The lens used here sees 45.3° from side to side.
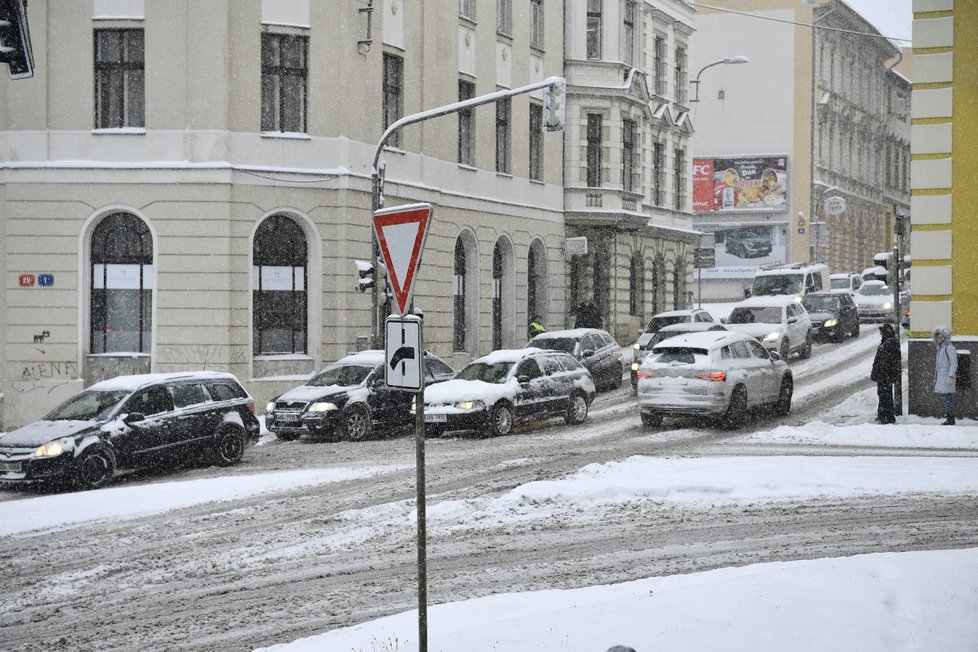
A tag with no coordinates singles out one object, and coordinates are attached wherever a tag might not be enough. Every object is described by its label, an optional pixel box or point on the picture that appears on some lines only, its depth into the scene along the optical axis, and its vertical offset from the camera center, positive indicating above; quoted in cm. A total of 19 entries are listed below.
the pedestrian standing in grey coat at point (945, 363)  1977 -111
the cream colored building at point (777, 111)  6197 +999
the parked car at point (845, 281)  4890 +67
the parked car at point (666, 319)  3052 -62
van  4194 +58
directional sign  714 -36
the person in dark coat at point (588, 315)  3444 -59
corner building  2506 +217
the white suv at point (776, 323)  3098 -73
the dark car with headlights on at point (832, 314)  3778 -56
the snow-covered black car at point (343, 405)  2092 -203
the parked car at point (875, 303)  4484 -23
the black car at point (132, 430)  1548 -196
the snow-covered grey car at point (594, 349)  2738 -128
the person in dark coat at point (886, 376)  2073 -139
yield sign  707 +30
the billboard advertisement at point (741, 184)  6178 +599
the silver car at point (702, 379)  2053 -148
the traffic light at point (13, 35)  1162 +255
